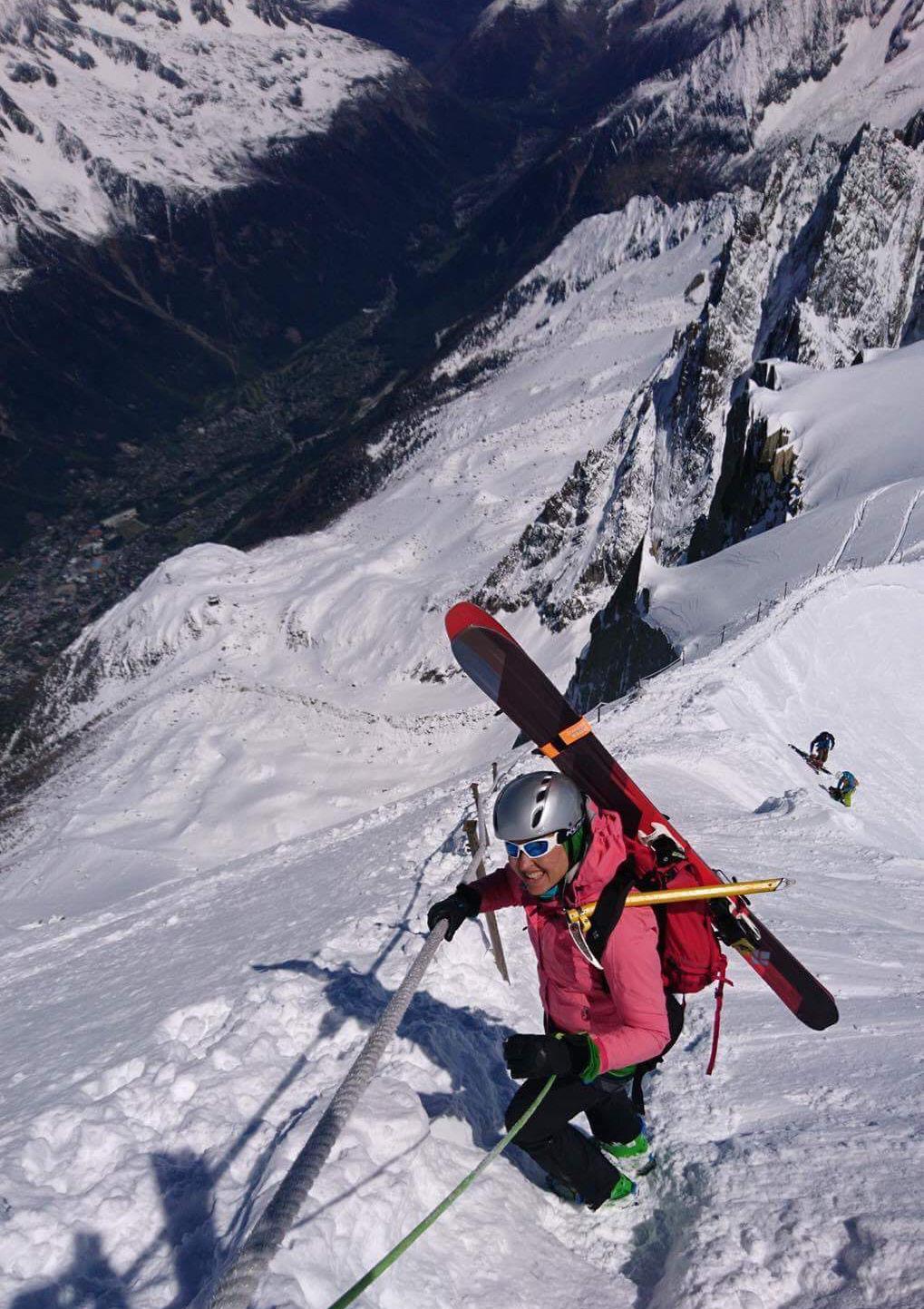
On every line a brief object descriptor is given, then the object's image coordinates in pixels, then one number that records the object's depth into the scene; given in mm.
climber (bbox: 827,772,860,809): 14789
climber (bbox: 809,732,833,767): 16141
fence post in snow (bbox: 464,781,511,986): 5986
